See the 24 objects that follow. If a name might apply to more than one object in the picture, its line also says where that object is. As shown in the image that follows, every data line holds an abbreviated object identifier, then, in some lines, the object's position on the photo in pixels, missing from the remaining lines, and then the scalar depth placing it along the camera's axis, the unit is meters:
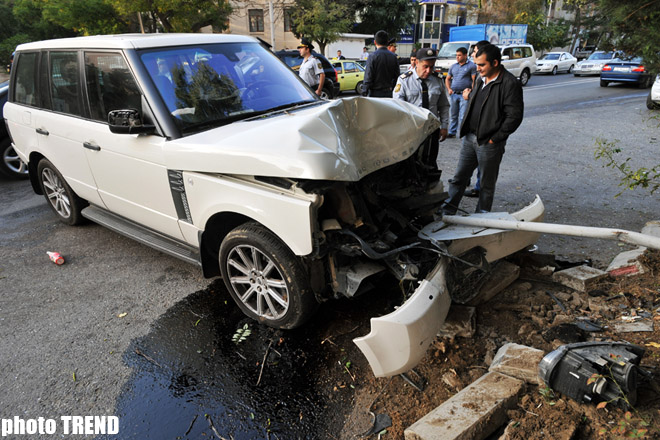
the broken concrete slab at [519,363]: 2.44
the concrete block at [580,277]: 3.38
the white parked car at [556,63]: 28.22
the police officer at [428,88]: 6.00
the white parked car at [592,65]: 24.98
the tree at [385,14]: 37.25
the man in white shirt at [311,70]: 8.59
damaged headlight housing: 2.14
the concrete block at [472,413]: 2.16
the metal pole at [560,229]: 2.54
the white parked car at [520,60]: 21.88
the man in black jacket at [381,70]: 7.58
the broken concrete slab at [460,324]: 2.98
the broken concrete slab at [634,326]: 2.82
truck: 27.30
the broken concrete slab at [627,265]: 3.48
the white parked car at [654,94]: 11.83
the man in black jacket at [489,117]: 4.31
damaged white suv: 2.74
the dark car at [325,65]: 14.71
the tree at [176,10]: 19.19
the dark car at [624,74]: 17.97
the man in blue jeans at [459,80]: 8.20
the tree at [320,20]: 30.02
